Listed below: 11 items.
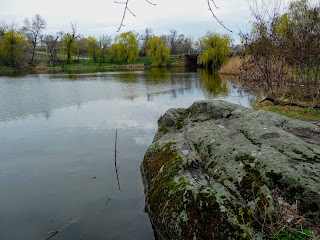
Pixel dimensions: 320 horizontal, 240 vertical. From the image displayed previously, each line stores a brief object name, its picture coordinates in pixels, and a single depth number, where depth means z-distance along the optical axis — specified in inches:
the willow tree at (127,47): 2733.8
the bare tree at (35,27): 2591.0
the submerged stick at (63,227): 181.0
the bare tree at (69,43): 2618.4
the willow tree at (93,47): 2871.1
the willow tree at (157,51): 2706.7
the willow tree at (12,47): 2185.0
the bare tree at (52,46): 2652.6
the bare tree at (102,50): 2928.6
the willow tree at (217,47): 1849.2
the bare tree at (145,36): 3805.4
